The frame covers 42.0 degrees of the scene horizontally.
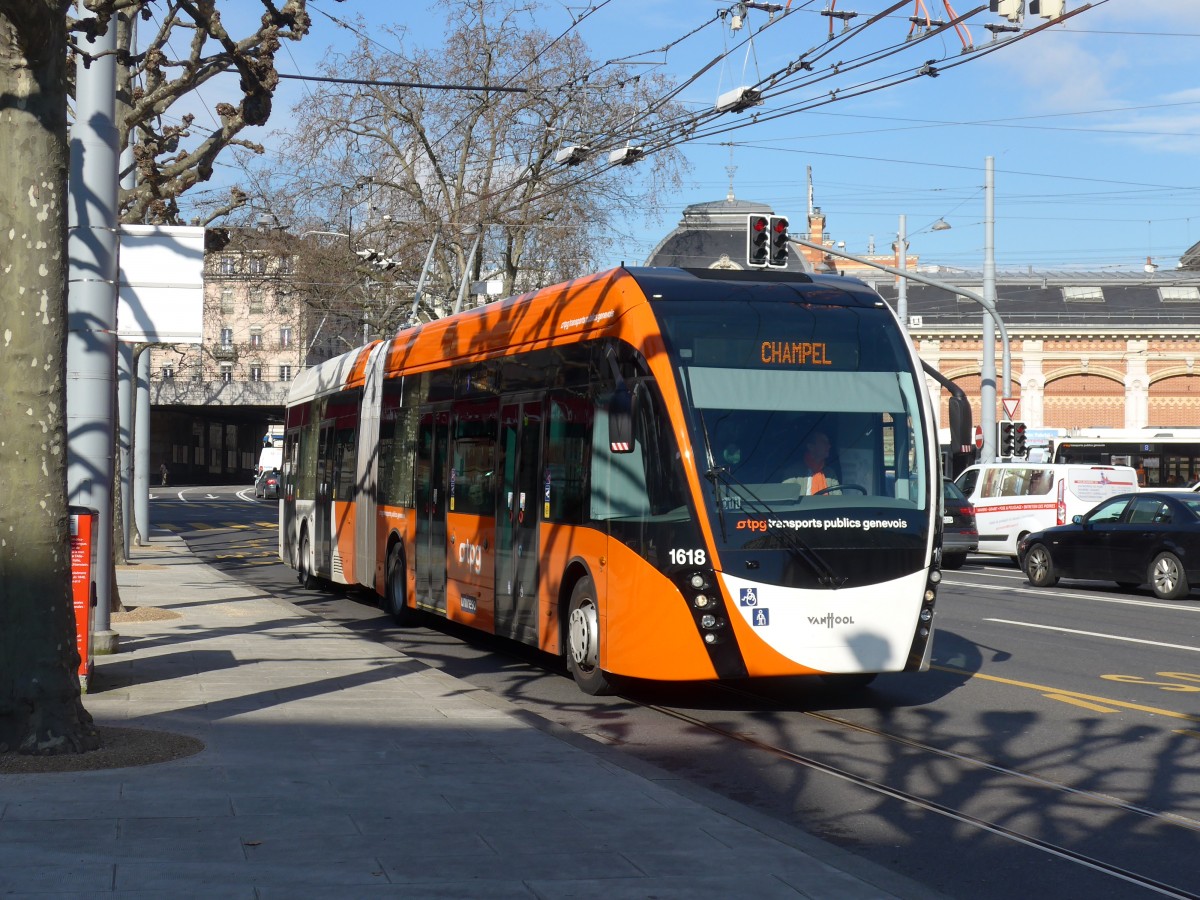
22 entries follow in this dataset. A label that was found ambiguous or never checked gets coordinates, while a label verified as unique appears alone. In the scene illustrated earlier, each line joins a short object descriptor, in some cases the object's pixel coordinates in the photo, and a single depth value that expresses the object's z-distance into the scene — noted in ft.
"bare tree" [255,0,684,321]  130.31
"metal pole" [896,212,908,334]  150.61
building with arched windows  224.94
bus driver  35.60
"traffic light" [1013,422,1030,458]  114.42
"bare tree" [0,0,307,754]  26.66
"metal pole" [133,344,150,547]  108.78
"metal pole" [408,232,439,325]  126.31
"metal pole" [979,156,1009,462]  120.06
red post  35.32
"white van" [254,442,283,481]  271.10
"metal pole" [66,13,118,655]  39.27
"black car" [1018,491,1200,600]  72.13
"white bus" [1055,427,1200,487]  158.30
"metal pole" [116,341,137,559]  75.72
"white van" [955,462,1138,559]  96.27
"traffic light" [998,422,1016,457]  114.19
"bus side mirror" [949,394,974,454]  37.35
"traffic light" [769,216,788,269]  81.61
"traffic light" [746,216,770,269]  81.56
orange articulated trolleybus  34.55
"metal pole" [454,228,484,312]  125.21
